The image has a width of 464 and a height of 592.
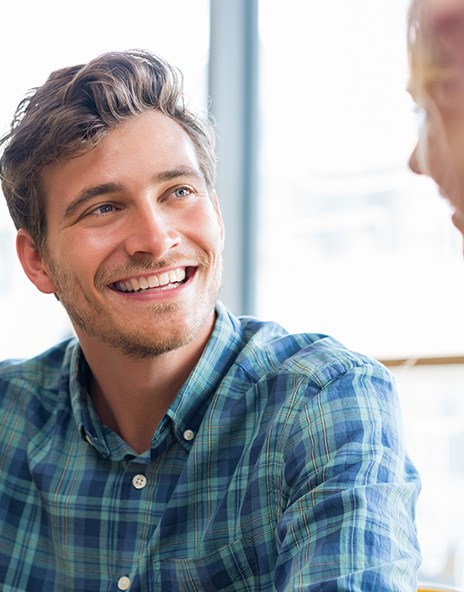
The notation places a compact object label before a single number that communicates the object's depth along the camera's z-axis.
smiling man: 0.99
